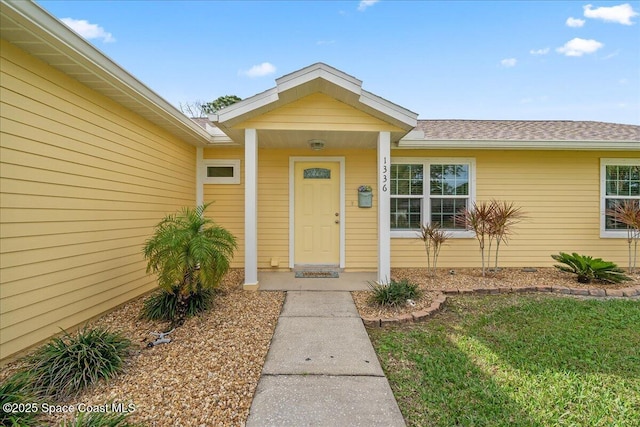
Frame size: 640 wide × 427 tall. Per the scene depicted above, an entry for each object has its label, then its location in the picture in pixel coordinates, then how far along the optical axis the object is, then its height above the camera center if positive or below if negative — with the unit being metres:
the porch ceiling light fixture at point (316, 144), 5.21 +1.20
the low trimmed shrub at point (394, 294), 3.82 -1.16
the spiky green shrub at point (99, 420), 1.65 -1.26
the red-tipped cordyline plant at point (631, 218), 5.28 -0.18
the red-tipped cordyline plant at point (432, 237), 5.21 -0.55
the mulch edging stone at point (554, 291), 4.46 -1.30
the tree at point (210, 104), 20.67 +7.58
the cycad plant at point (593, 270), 4.77 -1.04
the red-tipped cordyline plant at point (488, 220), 4.91 -0.20
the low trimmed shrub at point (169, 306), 3.40 -1.18
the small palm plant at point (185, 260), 3.13 -0.57
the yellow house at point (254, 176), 2.59 +0.55
